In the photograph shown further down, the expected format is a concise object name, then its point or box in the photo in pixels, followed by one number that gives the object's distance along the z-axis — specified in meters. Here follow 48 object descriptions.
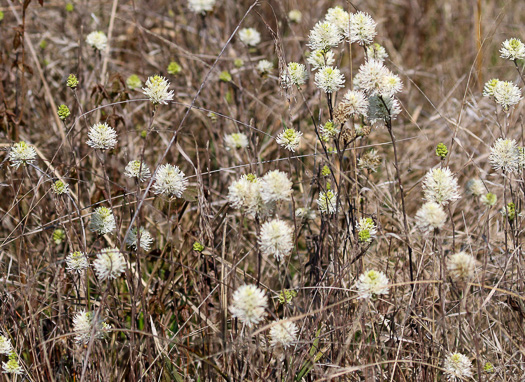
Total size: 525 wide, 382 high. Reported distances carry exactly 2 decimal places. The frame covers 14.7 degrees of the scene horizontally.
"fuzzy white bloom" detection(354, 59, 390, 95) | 1.99
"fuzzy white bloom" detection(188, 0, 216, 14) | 2.55
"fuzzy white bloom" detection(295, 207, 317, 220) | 2.16
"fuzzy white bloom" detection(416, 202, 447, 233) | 1.91
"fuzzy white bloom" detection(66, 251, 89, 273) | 2.03
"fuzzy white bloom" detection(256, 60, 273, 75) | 2.37
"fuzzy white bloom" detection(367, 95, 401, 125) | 2.01
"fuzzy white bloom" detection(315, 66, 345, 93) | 2.01
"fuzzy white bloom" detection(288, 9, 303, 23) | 2.87
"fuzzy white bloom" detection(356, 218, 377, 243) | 2.02
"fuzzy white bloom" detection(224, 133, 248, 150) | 2.34
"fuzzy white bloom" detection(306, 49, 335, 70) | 2.07
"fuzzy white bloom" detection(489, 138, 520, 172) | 2.03
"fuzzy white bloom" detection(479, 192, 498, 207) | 2.10
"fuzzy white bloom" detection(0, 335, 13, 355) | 2.01
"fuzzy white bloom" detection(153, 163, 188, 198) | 2.01
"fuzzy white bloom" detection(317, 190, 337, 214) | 2.07
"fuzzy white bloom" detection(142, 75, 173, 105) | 1.98
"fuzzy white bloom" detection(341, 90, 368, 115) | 2.01
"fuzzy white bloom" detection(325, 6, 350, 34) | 2.05
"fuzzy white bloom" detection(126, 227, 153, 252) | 2.06
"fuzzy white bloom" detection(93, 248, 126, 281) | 1.95
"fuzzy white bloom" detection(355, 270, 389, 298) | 1.93
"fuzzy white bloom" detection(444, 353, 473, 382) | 1.98
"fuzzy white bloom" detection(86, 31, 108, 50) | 2.32
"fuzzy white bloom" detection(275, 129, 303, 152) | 2.02
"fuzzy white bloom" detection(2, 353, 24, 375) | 2.01
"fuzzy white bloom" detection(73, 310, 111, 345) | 1.98
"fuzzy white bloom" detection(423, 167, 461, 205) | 1.94
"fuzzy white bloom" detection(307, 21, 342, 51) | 2.04
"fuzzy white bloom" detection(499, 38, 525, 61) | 2.08
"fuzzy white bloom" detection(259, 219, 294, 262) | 1.91
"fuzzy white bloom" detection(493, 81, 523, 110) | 2.05
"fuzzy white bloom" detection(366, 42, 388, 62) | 2.15
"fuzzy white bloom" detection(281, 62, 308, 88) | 2.06
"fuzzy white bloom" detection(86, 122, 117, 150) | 2.02
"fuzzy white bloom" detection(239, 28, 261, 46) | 2.56
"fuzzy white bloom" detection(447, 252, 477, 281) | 1.91
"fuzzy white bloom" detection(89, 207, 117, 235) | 2.05
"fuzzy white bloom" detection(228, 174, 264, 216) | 1.93
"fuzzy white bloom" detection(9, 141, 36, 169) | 2.07
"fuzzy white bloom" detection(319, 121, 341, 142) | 2.05
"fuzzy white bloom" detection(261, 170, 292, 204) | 1.91
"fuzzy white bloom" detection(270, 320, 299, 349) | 1.93
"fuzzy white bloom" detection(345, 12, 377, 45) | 2.03
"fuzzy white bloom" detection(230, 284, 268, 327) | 1.88
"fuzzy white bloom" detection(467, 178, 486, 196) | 2.15
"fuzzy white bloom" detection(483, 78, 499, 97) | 2.07
